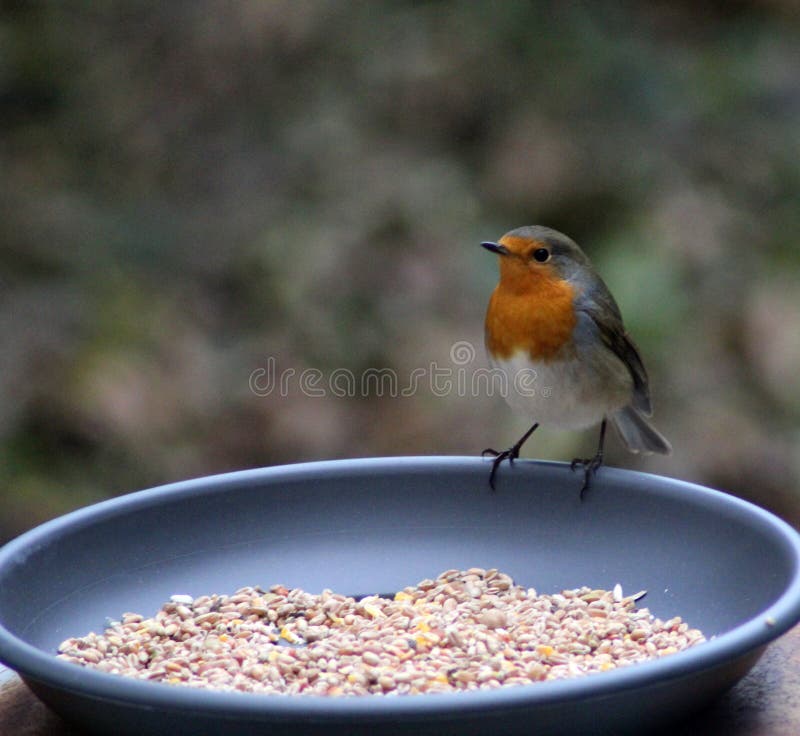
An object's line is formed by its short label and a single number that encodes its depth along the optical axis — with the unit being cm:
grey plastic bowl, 528
